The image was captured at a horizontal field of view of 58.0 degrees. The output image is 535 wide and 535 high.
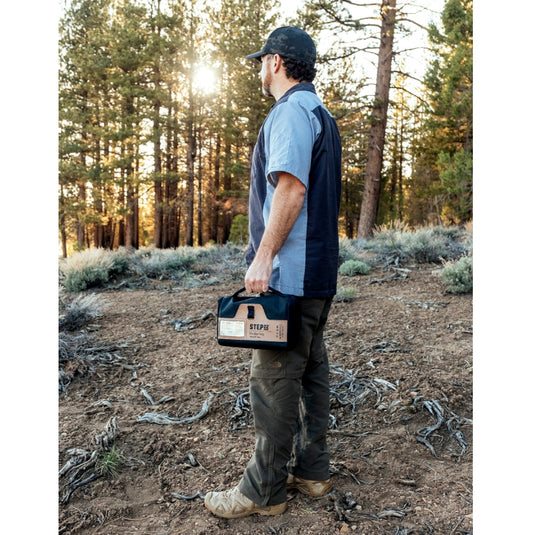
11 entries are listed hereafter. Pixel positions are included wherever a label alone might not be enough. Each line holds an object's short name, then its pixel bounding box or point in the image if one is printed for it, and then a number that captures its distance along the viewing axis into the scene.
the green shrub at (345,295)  5.43
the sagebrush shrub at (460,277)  5.36
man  1.98
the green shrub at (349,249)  7.61
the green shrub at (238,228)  20.42
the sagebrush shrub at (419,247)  7.32
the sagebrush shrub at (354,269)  6.76
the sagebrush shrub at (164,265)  8.00
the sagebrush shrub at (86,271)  7.14
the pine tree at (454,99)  13.99
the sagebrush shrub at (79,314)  4.99
